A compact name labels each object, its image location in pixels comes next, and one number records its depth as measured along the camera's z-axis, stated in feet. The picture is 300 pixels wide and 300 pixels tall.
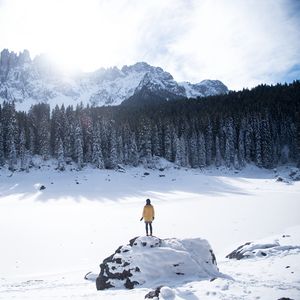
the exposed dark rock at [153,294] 34.19
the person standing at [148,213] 63.16
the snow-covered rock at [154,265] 42.34
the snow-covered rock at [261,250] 53.57
